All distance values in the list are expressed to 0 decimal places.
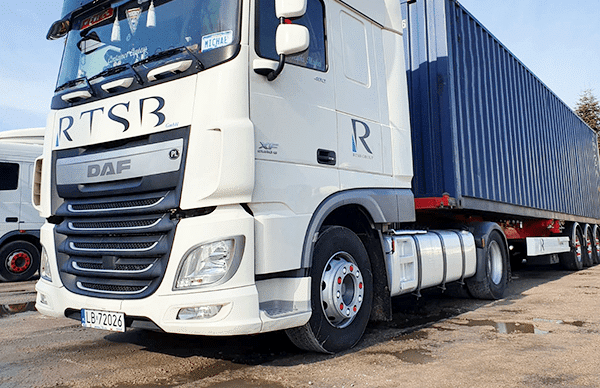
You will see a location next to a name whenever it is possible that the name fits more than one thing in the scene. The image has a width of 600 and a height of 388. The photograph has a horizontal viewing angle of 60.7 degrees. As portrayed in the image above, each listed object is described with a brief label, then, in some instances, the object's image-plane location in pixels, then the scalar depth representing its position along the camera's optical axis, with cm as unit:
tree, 3419
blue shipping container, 606
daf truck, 319
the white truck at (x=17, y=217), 977
